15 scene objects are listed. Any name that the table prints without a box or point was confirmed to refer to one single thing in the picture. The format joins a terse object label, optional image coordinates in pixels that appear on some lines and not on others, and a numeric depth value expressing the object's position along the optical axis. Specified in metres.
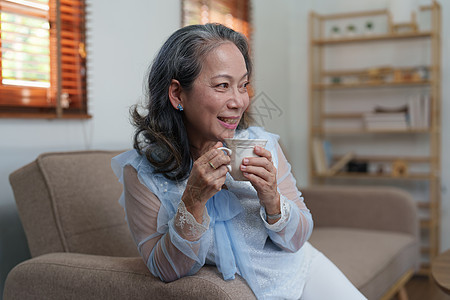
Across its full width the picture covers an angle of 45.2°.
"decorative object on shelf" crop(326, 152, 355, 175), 3.93
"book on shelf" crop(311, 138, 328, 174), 3.95
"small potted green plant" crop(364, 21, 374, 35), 3.87
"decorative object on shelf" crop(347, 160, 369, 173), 3.88
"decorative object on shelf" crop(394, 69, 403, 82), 3.76
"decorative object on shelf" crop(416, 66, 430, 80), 3.69
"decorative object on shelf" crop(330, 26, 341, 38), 3.96
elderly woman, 1.24
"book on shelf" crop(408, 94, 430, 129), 3.63
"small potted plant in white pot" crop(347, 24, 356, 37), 3.91
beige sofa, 1.31
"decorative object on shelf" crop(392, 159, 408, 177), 3.75
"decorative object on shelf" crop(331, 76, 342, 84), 3.96
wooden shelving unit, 3.70
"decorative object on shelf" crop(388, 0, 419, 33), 3.53
